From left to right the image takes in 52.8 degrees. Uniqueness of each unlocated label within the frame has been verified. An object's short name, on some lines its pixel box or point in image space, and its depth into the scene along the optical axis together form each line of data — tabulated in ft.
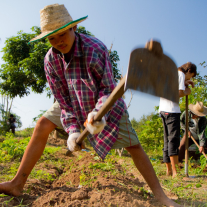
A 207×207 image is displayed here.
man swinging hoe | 5.90
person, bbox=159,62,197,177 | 10.76
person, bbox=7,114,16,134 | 40.84
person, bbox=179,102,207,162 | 13.52
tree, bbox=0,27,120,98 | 31.96
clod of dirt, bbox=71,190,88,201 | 5.79
